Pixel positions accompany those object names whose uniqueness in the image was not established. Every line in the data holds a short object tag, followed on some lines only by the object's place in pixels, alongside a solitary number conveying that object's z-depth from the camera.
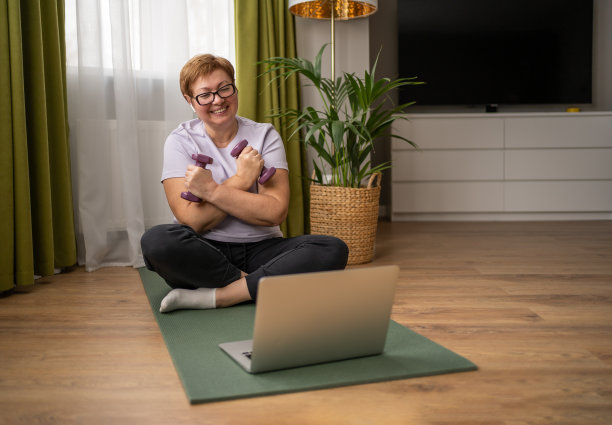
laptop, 1.20
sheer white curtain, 2.70
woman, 1.83
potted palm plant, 2.66
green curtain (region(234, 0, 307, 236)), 3.08
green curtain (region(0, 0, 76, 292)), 2.16
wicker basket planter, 2.70
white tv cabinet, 4.23
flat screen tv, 4.46
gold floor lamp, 3.10
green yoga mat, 1.25
